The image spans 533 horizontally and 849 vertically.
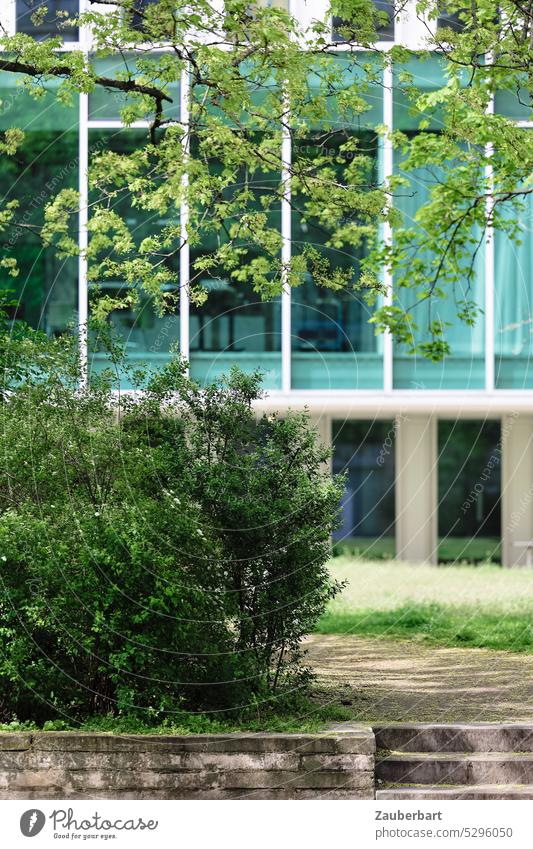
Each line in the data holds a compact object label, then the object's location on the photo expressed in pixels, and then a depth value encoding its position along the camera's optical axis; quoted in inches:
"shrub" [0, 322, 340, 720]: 581.3
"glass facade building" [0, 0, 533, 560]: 1428.4
